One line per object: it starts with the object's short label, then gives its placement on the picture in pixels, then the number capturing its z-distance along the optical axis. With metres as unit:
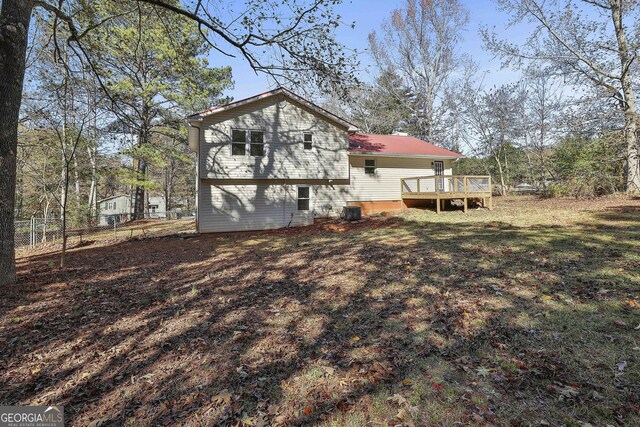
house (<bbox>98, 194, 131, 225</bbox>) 36.00
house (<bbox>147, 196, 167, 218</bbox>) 39.59
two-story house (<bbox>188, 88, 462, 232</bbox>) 13.54
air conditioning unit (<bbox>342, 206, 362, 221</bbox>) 14.95
